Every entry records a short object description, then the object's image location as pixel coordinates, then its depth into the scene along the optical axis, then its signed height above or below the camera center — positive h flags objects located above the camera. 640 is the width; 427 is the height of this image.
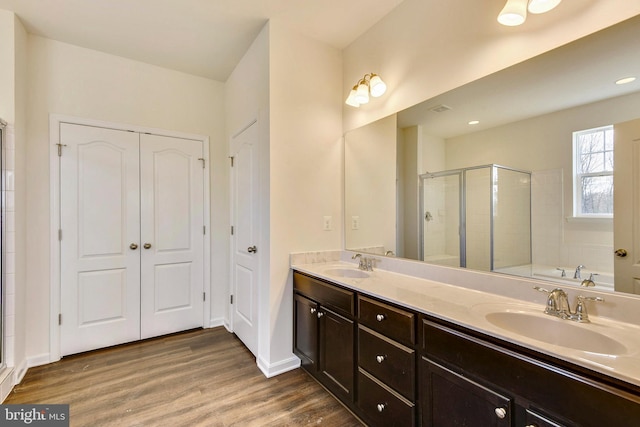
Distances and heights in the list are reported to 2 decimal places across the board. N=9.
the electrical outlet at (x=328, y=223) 2.48 -0.10
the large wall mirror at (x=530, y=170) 1.19 +0.22
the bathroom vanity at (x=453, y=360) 0.83 -0.55
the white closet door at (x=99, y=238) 2.52 -0.22
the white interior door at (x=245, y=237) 2.51 -0.22
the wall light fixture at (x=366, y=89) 2.14 +0.91
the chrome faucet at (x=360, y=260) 2.22 -0.38
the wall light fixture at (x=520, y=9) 1.29 +0.92
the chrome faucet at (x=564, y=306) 1.13 -0.38
